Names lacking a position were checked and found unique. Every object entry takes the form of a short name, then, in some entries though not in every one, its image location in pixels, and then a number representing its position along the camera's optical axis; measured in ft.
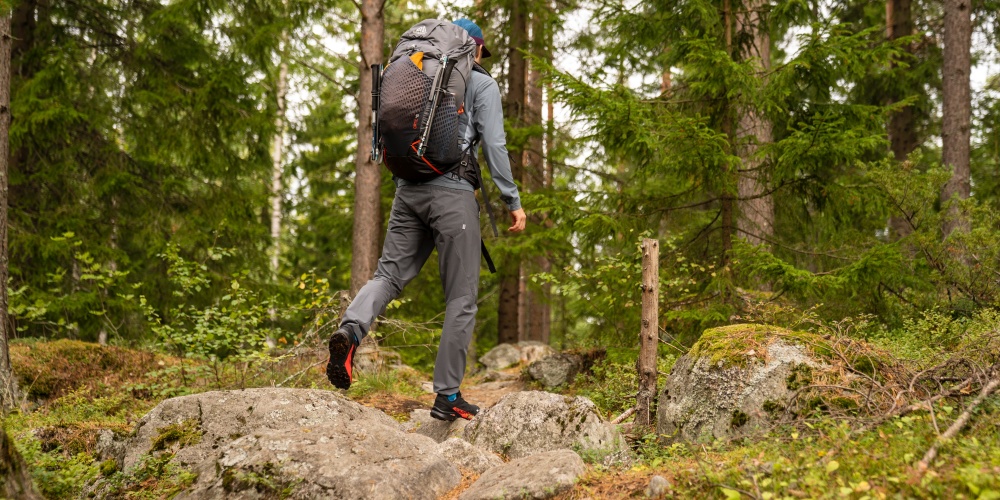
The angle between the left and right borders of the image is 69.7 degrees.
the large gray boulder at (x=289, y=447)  11.49
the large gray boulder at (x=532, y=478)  11.01
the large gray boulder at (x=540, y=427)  14.14
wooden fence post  16.71
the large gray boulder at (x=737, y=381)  13.24
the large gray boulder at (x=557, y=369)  25.94
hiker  15.33
